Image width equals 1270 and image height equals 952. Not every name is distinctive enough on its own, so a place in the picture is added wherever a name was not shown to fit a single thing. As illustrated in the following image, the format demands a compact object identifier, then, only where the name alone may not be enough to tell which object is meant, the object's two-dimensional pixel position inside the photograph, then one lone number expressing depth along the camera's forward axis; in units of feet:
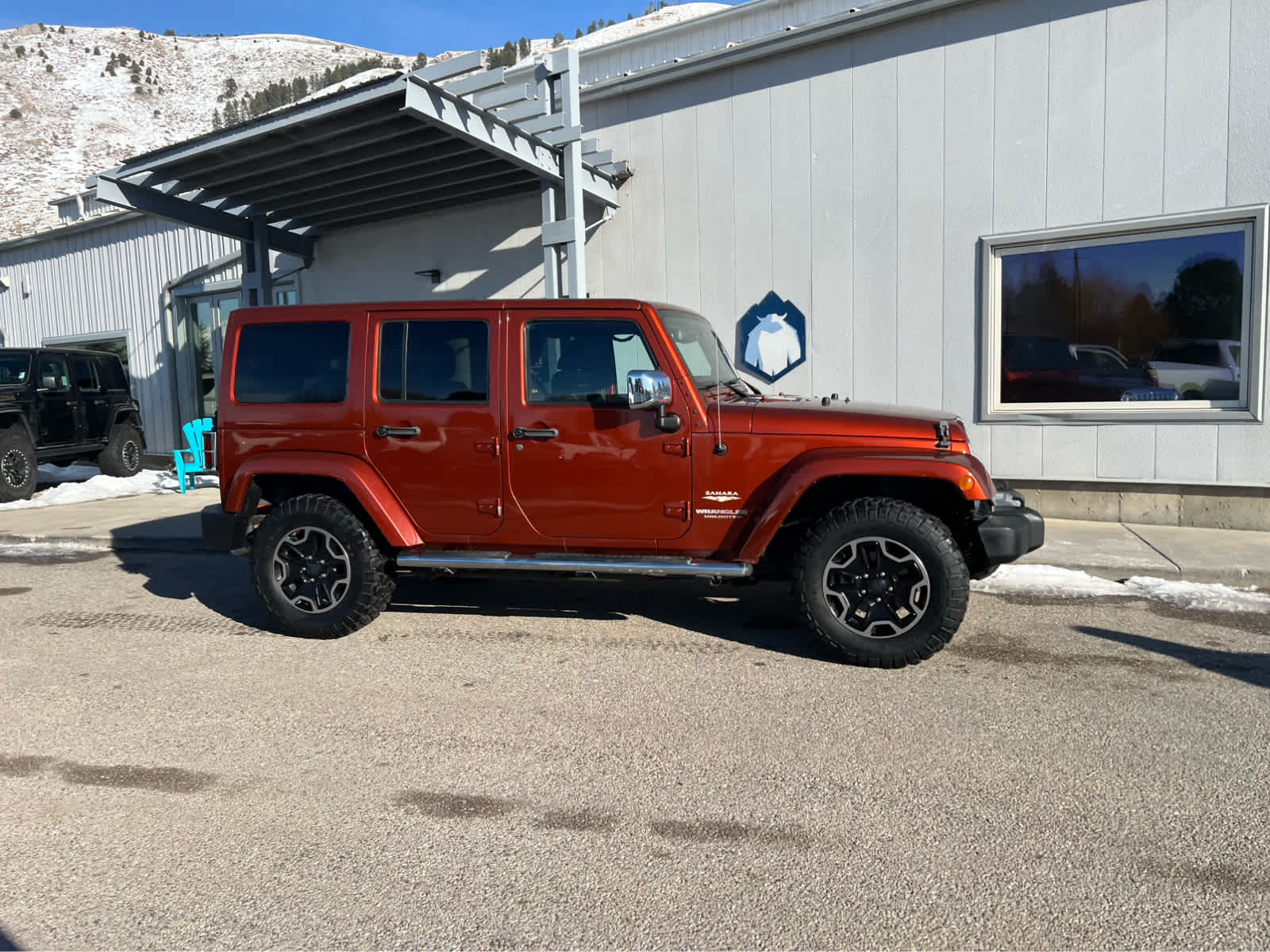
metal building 24.64
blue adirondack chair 39.78
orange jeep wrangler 14.53
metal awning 25.31
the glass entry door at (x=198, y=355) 47.34
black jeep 37.01
